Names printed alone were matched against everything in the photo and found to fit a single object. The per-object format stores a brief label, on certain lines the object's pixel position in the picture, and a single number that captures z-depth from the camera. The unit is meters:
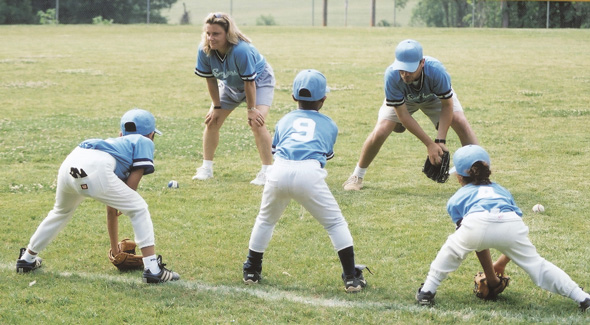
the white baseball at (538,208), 14.44
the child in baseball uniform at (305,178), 10.13
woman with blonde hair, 15.66
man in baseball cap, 13.40
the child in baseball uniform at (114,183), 10.24
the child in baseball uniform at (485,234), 9.24
